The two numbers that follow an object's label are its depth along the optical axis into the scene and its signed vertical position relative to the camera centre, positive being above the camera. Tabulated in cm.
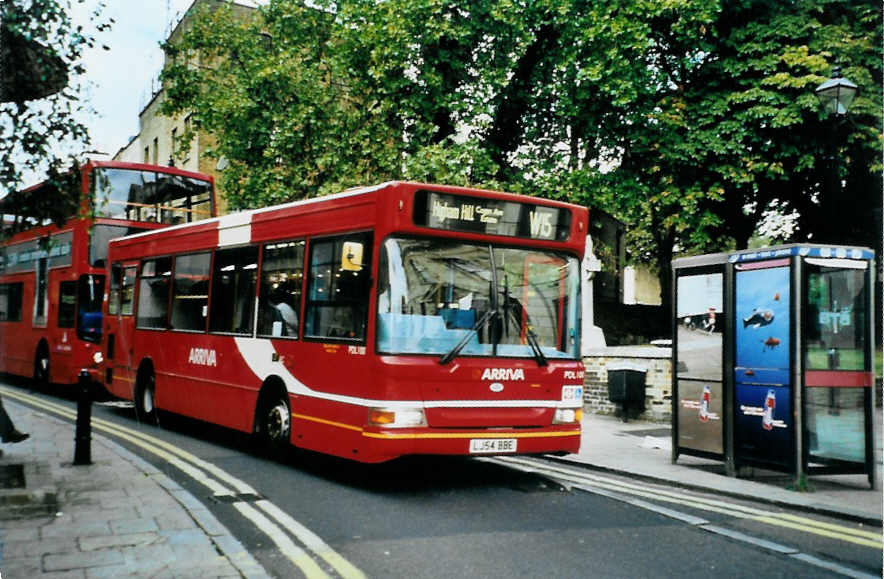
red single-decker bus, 803 +21
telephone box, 881 -6
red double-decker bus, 1666 +159
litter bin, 1474 -58
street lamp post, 1187 +368
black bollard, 878 -100
